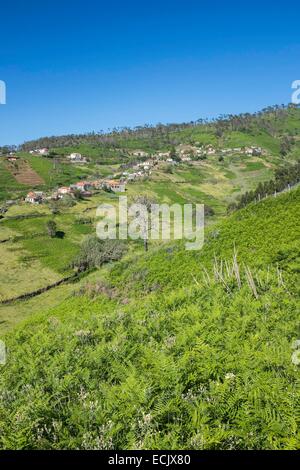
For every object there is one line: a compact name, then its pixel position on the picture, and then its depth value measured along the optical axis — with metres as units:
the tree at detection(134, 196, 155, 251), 88.51
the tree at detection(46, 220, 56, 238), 90.07
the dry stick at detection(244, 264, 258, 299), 18.22
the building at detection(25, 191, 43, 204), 115.75
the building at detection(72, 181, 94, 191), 131.10
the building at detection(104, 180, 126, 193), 131.12
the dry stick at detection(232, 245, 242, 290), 20.88
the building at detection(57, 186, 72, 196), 123.81
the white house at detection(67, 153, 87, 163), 195.12
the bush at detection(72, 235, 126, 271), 71.16
